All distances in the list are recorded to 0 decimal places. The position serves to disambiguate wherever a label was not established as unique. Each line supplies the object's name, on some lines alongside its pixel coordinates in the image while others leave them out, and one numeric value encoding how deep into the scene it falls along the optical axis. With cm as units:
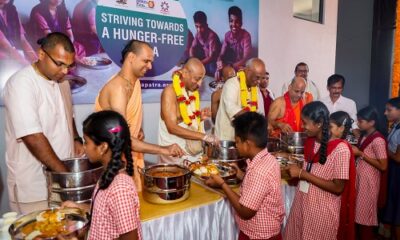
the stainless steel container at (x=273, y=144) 236
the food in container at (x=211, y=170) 178
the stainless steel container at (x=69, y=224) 100
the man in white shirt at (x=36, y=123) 153
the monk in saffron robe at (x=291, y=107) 320
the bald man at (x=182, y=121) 229
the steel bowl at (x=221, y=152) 202
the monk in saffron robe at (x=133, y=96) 175
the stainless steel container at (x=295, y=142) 249
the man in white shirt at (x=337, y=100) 364
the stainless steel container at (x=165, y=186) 150
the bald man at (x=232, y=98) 285
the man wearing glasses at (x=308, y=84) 423
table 148
